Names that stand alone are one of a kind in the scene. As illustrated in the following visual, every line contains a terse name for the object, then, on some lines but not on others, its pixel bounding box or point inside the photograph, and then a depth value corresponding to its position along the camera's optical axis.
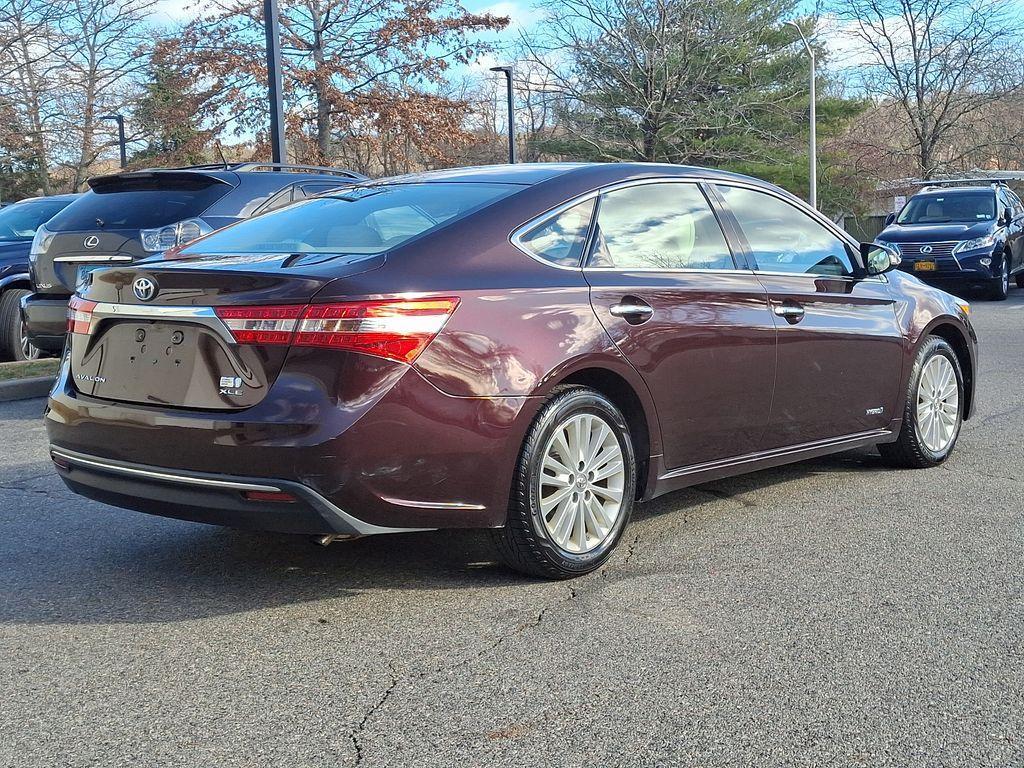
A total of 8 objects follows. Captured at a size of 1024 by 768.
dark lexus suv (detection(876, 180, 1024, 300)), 18.61
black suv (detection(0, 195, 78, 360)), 10.25
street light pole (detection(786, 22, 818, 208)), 34.50
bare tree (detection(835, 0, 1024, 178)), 40.31
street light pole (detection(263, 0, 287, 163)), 12.76
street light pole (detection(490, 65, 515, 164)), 29.55
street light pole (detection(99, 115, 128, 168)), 32.76
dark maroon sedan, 3.71
